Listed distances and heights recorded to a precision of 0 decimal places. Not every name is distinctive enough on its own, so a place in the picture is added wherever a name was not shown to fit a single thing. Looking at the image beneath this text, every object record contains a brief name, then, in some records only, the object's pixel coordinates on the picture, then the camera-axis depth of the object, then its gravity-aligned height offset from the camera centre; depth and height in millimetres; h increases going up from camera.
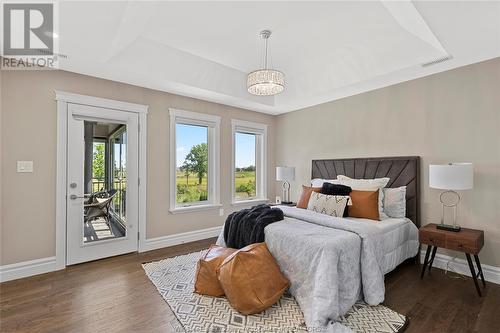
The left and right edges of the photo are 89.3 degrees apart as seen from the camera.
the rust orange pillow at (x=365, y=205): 2990 -457
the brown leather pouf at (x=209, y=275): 2359 -1031
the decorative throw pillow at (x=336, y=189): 3251 -292
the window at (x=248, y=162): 4855 +105
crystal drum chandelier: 2680 +918
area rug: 1924 -1220
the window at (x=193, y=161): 4039 +104
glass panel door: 3166 -223
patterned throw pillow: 3025 -454
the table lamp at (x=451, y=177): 2584 -98
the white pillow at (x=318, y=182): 4006 -242
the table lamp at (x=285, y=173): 4660 -112
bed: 1979 -823
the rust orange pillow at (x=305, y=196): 3521 -408
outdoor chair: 3307 -512
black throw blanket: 2688 -645
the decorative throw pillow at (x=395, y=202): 3195 -446
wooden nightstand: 2451 -744
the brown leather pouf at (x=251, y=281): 2072 -971
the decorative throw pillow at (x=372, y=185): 3189 -237
